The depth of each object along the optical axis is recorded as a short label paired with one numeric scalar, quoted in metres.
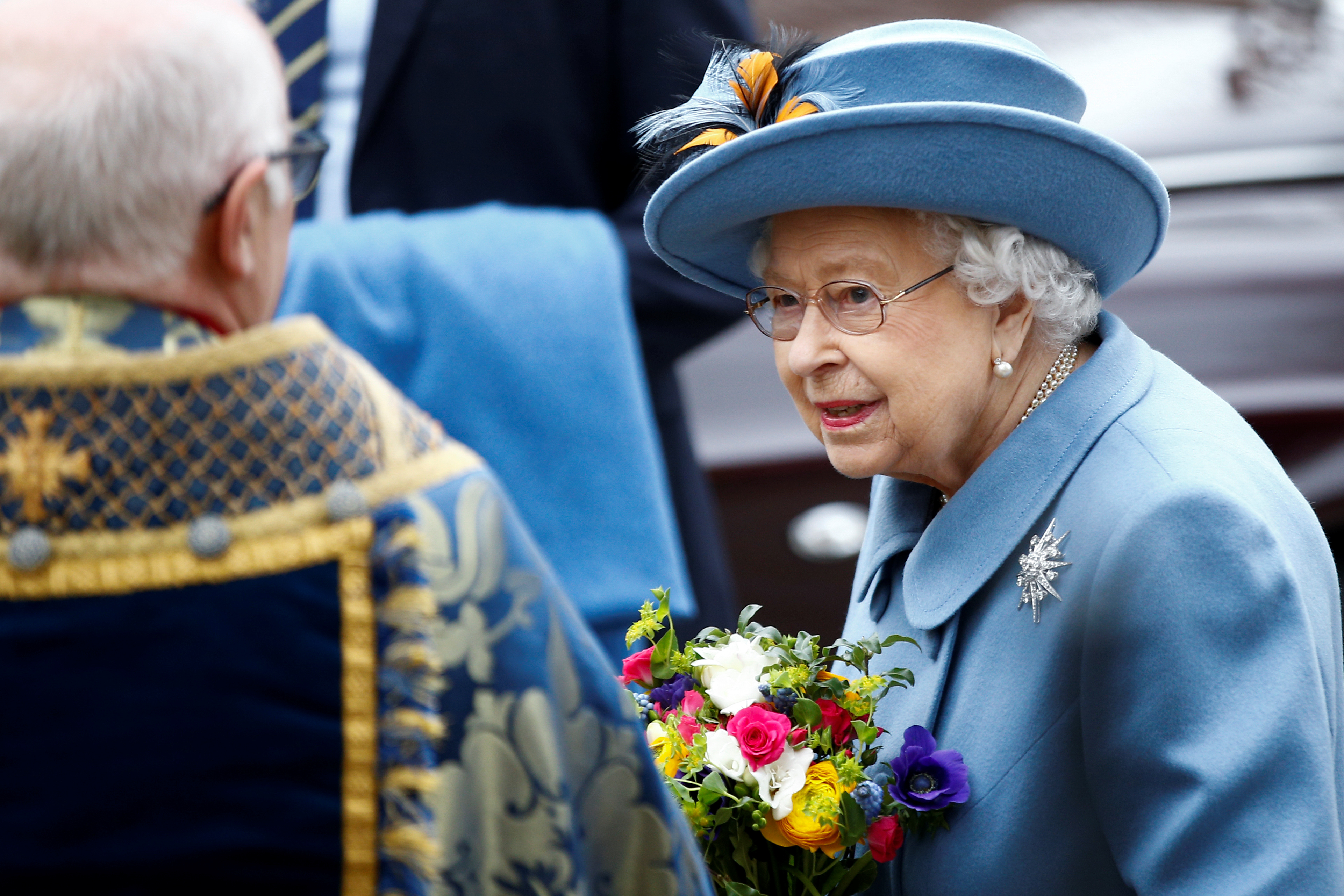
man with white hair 8.12
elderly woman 8.37
